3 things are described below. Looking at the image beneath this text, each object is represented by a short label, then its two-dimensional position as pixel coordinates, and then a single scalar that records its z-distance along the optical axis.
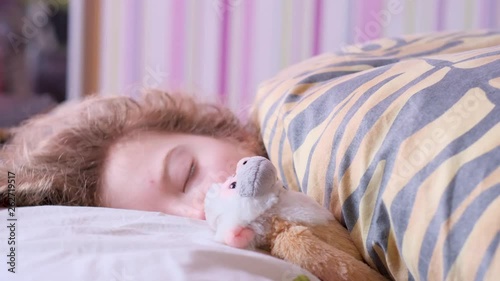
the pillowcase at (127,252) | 0.60
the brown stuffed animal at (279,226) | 0.62
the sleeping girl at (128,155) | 0.90
